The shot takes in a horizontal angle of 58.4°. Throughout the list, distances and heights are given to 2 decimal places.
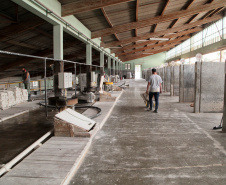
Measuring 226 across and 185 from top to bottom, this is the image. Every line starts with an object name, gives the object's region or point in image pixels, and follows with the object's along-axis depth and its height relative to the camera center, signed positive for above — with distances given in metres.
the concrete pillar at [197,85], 8.39 -0.06
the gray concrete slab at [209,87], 8.40 -0.14
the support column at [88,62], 14.42 +1.70
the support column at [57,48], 9.36 +1.74
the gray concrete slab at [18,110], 8.13 -1.18
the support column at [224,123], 5.62 -1.11
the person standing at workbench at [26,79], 13.15 +0.33
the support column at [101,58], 20.97 +2.74
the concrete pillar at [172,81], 14.26 +0.16
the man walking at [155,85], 8.59 -0.05
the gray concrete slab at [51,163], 2.93 -1.35
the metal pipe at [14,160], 3.24 -1.35
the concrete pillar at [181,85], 11.13 -0.07
